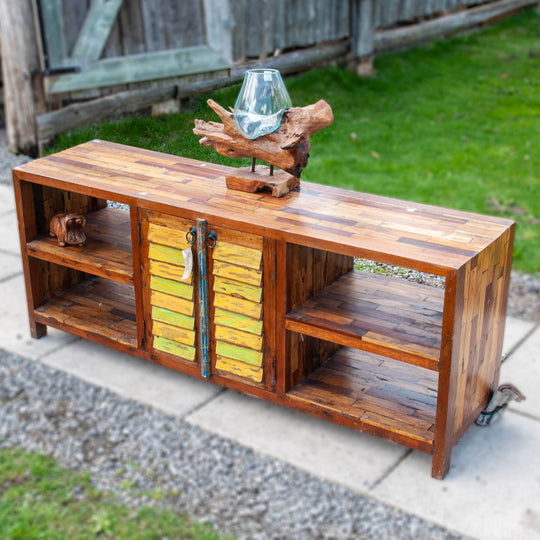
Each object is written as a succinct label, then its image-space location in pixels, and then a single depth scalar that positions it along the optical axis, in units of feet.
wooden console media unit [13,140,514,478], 10.40
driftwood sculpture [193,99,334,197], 11.41
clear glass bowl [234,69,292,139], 11.45
